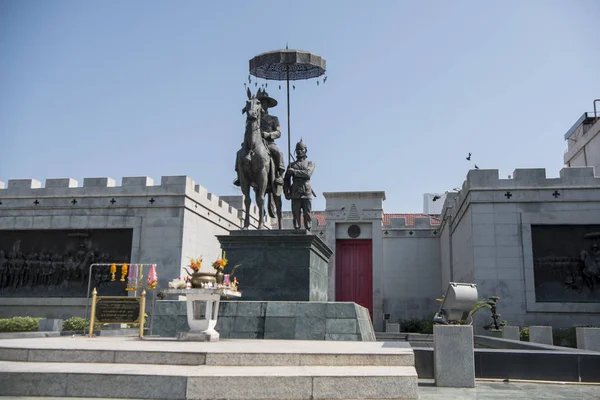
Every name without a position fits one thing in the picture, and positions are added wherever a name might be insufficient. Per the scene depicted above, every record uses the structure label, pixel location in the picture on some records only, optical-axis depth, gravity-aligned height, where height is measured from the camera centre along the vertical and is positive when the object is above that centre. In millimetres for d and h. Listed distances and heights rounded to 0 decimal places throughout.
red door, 31125 +1345
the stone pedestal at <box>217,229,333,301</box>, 12727 +715
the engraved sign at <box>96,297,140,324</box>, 11992 -433
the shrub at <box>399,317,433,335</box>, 27530 -1465
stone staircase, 6828 -1035
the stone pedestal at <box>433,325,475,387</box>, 8633 -916
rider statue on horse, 14302 +4056
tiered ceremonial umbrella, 16203 +6866
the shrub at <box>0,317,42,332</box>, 19406 -1299
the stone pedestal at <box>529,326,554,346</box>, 15797 -1021
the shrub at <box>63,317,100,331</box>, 19016 -1216
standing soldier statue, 14406 +2865
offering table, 10170 -404
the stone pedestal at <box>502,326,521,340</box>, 16641 -1035
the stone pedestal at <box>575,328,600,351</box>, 12930 -907
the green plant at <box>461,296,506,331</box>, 18844 -689
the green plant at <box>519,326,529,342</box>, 17922 -1157
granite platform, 11211 -582
